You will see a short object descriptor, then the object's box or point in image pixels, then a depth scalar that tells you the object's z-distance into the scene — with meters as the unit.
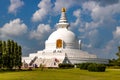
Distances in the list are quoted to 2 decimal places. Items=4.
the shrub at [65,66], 105.06
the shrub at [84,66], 87.17
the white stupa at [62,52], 120.00
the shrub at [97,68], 74.88
